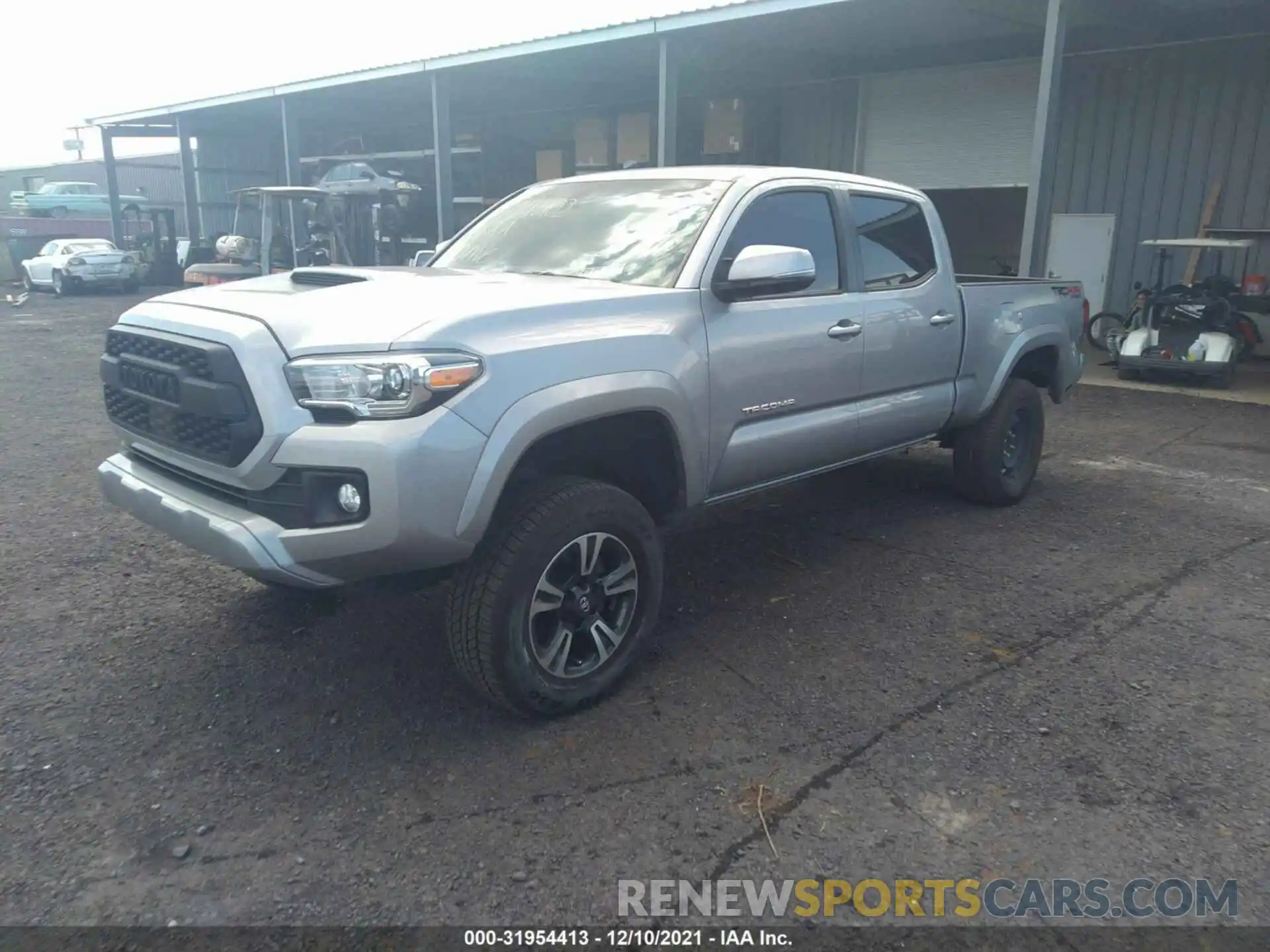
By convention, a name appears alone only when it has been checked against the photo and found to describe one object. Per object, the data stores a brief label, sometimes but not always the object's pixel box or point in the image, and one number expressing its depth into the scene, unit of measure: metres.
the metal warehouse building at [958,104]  12.45
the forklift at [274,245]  16.36
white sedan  23.11
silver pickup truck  2.90
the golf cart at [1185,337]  10.93
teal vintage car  34.75
